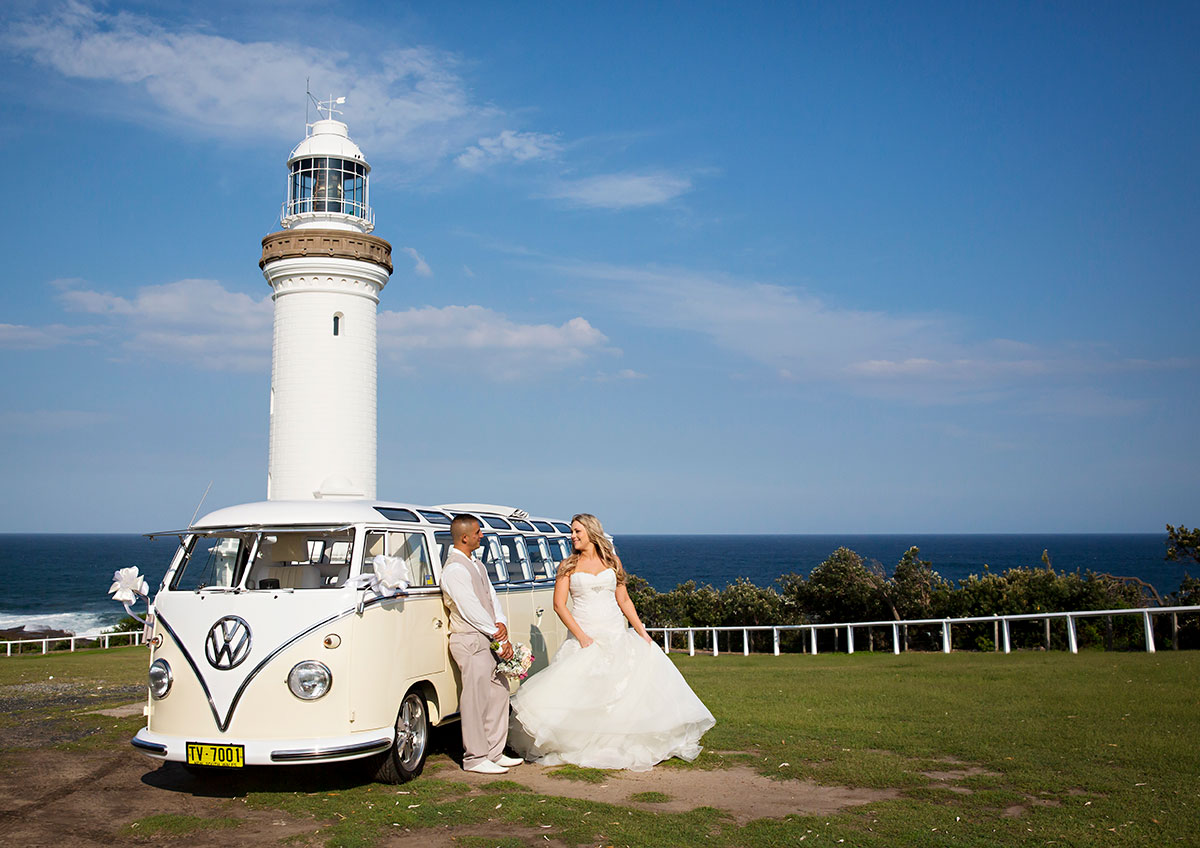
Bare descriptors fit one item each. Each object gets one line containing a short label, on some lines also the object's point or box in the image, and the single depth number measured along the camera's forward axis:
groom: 8.98
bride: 9.06
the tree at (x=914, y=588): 32.69
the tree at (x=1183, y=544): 23.05
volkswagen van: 7.73
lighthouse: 24.11
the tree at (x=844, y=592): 33.88
